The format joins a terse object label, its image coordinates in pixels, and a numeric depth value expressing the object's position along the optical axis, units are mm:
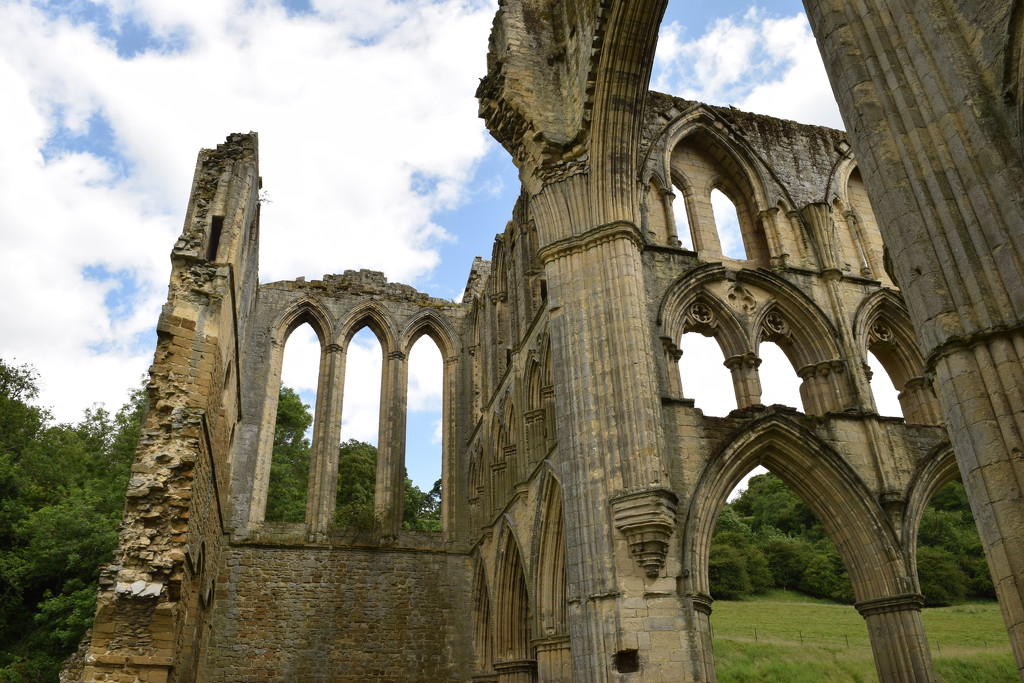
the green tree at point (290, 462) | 20375
